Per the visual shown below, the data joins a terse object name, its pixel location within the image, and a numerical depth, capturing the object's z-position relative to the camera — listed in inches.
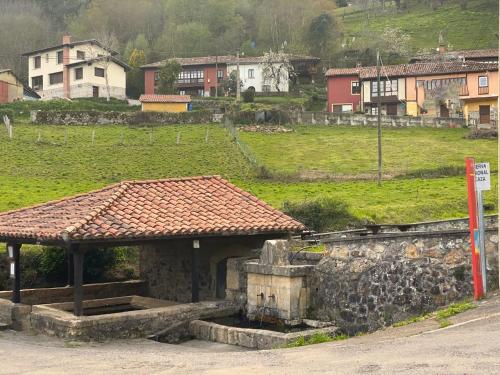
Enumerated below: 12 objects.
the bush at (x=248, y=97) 2524.4
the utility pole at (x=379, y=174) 1418.8
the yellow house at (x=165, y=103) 2399.1
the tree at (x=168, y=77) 2780.5
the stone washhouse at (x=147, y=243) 654.5
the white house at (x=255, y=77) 3011.8
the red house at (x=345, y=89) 2596.0
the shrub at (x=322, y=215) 988.0
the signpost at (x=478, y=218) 525.3
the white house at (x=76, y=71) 2775.6
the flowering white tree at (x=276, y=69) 2972.4
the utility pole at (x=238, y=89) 2650.1
